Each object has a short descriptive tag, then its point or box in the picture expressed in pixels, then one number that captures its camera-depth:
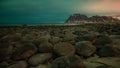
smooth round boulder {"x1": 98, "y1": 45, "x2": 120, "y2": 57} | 1.45
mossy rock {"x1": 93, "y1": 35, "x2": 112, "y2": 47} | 1.65
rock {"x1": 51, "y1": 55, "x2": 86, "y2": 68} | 1.18
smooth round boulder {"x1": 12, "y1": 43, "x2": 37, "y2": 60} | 1.47
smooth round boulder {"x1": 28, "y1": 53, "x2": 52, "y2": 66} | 1.38
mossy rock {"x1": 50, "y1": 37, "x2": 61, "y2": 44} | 1.79
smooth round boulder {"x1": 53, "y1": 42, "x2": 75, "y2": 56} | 1.43
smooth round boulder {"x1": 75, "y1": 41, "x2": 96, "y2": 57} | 1.49
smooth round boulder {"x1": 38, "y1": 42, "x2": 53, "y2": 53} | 1.51
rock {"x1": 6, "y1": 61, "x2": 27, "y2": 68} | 1.29
